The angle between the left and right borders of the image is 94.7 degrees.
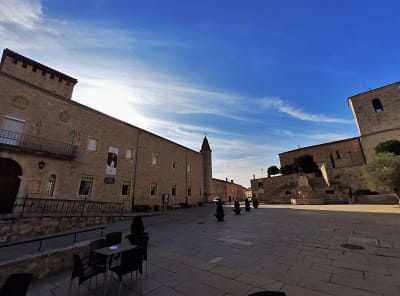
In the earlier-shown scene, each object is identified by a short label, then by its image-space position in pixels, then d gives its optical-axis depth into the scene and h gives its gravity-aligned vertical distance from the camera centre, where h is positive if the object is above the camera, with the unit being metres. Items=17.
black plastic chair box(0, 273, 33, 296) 2.61 -1.17
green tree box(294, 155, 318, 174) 33.34 +5.58
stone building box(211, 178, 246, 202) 41.12 +1.81
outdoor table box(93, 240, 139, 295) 3.95 -1.11
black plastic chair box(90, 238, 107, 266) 4.07 -1.22
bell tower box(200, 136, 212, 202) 31.58 +5.08
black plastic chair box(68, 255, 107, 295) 3.62 -1.42
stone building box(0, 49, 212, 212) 11.62 +4.02
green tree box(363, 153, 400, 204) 15.48 +1.75
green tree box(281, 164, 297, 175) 33.66 +4.71
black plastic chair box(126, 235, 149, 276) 4.78 -1.14
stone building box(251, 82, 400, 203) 25.44 +6.32
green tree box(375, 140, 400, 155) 24.16 +6.10
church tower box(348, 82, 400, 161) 28.34 +12.34
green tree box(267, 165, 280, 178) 38.44 +5.24
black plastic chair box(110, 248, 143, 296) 3.73 -1.28
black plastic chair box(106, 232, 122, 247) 5.23 -1.11
